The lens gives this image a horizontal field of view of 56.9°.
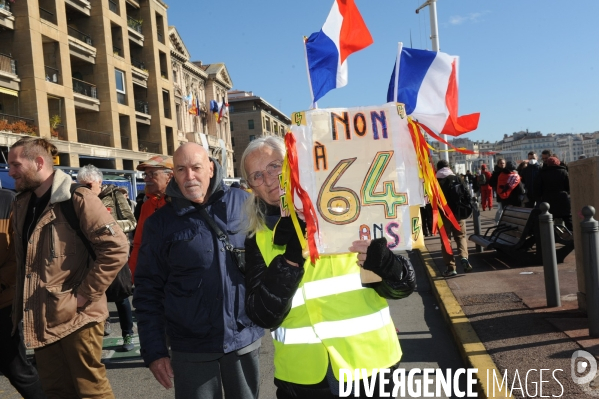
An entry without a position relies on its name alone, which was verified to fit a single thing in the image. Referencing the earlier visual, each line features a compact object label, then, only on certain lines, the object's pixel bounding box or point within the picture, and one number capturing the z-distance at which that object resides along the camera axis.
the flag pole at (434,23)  20.11
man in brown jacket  3.45
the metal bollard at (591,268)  4.80
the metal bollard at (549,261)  5.98
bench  8.78
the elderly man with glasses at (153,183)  5.22
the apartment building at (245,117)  83.12
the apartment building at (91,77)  24.84
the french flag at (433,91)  2.51
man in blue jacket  2.86
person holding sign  2.24
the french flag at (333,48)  2.35
